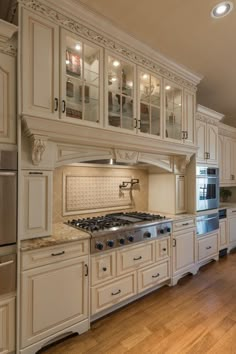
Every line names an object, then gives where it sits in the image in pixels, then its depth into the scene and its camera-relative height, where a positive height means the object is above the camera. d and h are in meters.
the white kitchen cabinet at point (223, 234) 4.00 -1.00
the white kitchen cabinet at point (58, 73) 1.76 +0.97
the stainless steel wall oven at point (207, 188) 3.44 -0.11
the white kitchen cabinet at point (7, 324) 1.61 -1.08
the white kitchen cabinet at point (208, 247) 3.43 -1.09
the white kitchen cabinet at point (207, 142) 3.49 +0.66
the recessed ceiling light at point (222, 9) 1.94 +1.60
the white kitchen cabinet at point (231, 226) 4.28 -0.90
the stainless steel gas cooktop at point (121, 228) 2.14 -0.51
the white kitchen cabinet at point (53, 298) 1.70 -0.99
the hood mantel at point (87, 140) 1.81 +0.43
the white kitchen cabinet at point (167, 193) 3.25 -0.18
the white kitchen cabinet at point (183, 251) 2.95 -1.00
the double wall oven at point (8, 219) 1.62 -0.30
